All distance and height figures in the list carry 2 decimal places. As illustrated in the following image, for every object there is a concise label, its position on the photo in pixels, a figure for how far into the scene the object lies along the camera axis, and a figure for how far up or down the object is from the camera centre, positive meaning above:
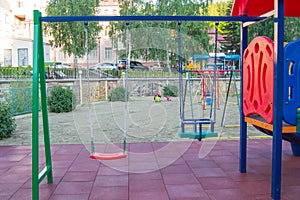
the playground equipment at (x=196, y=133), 4.38 -0.73
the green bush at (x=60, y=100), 10.45 -0.67
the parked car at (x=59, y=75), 18.28 +0.24
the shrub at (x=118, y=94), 14.55 -0.65
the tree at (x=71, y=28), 23.67 +3.82
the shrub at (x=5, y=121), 6.03 -0.81
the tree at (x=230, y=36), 30.50 +4.23
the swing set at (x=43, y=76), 2.70 +0.03
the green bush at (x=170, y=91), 16.30 -0.58
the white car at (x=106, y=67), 18.27 +0.81
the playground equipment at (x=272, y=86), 2.82 -0.06
